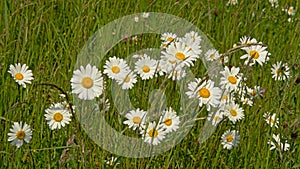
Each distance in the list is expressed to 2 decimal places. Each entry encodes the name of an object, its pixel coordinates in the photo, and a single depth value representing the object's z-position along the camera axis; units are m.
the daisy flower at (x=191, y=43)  1.40
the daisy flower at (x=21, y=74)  1.43
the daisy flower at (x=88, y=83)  1.27
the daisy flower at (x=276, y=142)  1.31
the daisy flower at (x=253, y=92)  1.46
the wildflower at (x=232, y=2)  2.10
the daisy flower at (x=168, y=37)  1.58
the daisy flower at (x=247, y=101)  1.43
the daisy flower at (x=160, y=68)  1.38
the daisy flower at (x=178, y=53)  1.39
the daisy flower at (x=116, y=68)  1.41
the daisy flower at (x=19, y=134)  1.29
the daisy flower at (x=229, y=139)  1.38
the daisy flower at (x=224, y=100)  1.36
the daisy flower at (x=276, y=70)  1.54
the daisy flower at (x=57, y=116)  1.34
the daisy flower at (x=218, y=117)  1.37
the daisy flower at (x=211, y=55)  1.52
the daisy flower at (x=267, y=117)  1.42
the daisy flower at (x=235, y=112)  1.39
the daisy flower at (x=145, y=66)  1.44
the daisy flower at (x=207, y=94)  1.33
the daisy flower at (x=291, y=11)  2.15
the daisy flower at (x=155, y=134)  1.30
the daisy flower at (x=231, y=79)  1.41
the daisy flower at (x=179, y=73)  1.38
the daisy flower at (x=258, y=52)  1.51
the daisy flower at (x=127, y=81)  1.40
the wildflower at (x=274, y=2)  2.18
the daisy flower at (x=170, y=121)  1.32
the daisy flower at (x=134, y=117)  1.35
